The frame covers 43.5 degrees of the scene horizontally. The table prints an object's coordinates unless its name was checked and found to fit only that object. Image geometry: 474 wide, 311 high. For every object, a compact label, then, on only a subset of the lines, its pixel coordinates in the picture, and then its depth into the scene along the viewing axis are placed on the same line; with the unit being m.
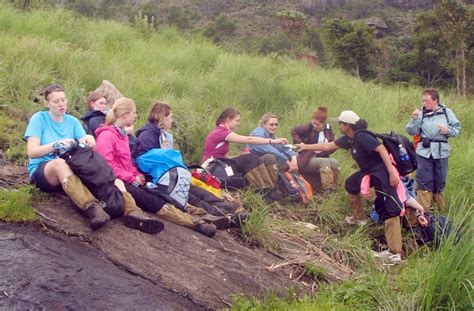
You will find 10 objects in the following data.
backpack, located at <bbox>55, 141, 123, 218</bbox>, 4.63
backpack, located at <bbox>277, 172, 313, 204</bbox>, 7.24
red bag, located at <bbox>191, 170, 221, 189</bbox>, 6.55
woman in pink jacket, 5.22
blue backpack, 5.45
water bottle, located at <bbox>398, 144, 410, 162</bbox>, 6.43
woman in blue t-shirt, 4.59
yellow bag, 6.20
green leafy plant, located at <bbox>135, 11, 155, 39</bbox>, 14.30
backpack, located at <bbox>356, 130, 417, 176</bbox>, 6.42
